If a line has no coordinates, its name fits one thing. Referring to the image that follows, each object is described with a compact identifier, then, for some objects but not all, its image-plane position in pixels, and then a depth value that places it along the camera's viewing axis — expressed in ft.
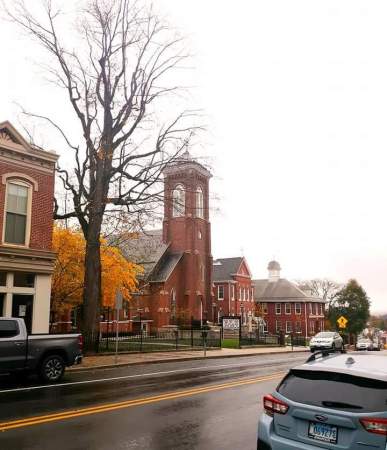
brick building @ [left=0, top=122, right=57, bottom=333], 62.95
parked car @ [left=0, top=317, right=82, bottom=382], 42.34
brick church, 193.98
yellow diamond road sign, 135.89
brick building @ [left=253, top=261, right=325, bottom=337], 269.23
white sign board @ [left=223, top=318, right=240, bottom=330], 130.21
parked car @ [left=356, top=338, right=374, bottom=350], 150.82
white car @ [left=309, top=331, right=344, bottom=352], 108.96
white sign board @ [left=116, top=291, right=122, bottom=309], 64.26
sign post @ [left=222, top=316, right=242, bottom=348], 127.65
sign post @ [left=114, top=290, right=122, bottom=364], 64.23
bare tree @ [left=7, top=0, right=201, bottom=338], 75.36
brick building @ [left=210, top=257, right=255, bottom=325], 247.70
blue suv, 14.24
